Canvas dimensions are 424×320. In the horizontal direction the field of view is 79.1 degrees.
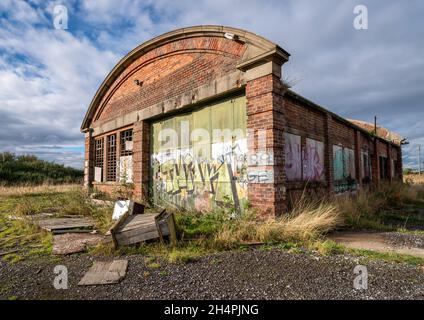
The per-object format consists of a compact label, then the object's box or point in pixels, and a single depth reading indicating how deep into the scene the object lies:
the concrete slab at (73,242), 4.77
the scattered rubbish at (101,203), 8.75
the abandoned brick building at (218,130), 5.82
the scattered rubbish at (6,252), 4.69
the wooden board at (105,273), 3.42
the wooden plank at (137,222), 4.71
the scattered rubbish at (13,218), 7.55
